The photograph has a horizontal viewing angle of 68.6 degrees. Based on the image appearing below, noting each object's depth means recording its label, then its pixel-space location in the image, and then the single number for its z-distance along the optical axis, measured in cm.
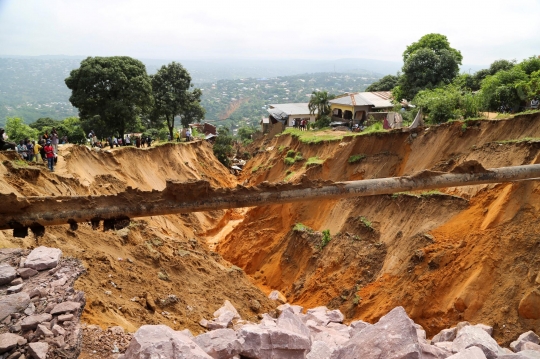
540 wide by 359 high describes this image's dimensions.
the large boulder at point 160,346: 615
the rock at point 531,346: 921
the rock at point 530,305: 1112
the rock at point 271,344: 719
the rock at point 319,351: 761
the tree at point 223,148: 4628
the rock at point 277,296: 1703
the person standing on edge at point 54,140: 2113
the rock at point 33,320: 684
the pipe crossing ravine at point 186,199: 741
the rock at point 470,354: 691
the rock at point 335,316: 1377
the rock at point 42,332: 673
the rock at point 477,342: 836
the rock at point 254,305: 1409
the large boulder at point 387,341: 681
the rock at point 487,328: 1119
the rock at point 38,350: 631
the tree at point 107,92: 3036
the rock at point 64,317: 711
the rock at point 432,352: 786
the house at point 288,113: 5253
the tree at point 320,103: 4254
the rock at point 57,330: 687
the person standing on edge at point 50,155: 1827
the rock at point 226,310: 1200
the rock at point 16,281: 795
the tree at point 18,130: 3794
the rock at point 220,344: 709
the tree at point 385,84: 5803
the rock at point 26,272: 825
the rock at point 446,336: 1102
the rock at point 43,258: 846
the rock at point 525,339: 994
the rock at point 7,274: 792
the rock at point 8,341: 633
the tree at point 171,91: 4056
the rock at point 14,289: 774
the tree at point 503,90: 2208
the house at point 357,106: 4238
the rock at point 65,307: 725
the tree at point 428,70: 3688
